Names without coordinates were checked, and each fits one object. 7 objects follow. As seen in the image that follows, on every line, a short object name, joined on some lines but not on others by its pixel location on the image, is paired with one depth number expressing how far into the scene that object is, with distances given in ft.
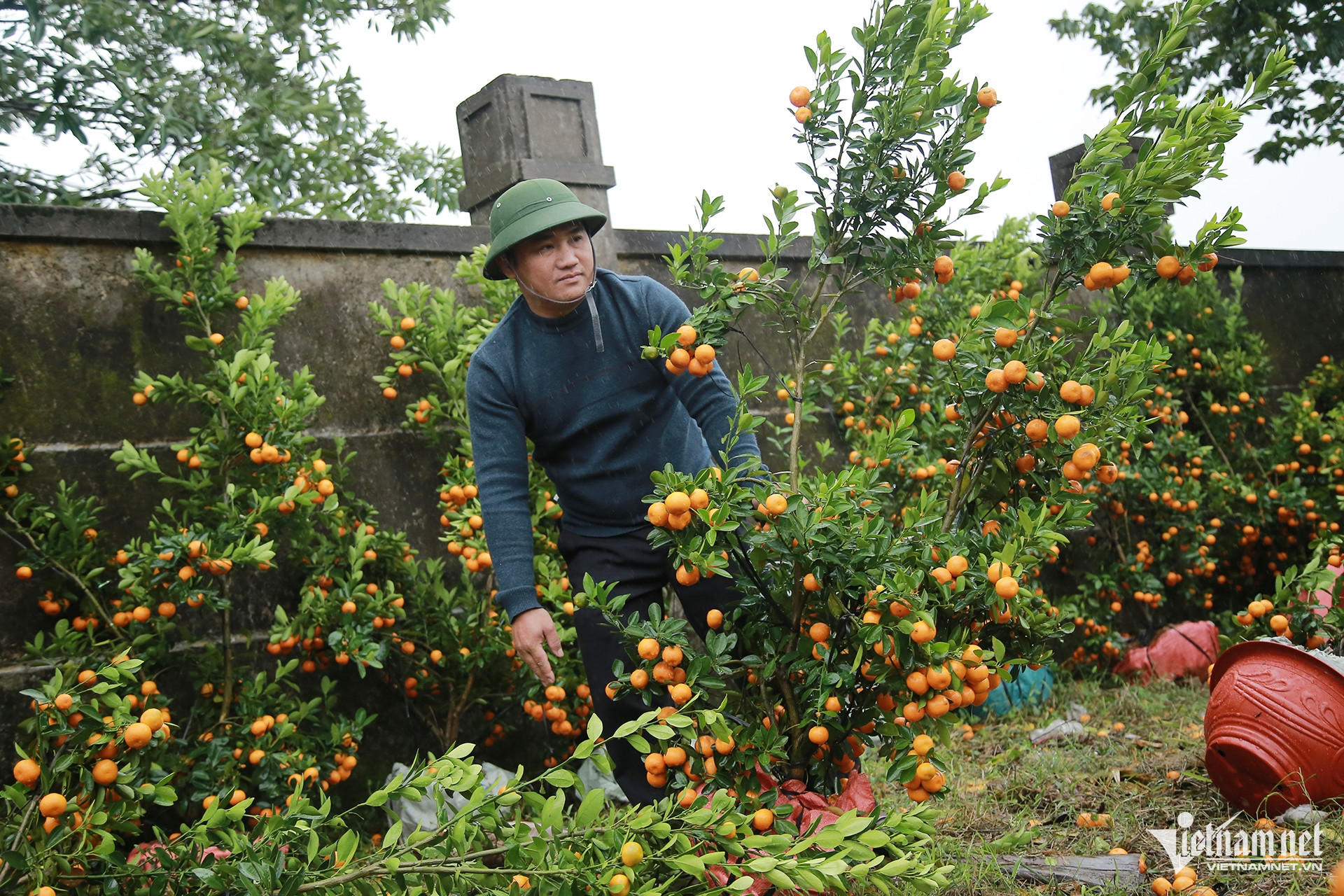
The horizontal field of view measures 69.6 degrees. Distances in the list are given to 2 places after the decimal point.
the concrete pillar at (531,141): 13.85
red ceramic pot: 8.86
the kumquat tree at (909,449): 6.91
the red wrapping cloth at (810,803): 7.08
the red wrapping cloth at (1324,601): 10.43
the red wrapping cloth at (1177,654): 15.33
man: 8.57
